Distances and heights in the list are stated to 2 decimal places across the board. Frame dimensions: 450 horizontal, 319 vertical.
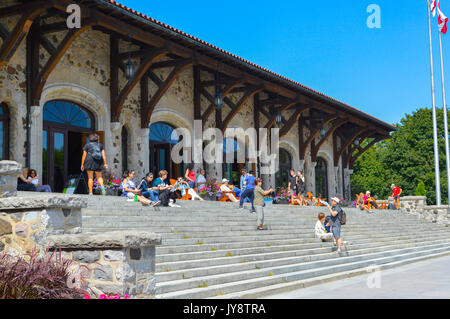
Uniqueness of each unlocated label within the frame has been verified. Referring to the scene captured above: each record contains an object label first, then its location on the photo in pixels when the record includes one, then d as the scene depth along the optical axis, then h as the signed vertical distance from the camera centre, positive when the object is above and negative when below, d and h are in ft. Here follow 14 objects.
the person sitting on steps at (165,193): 38.47 +1.04
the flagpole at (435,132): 78.38 +10.51
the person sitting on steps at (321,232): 40.60 -2.15
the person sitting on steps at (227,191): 55.38 +1.58
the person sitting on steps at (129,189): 39.42 +1.45
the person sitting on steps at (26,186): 36.65 +1.69
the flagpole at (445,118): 78.02 +12.95
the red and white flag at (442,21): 76.79 +26.31
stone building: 41.65 +11.99
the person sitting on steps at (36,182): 37.93 +2.07
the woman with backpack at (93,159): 37.06 +3.50
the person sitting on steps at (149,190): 39.31 +1.31
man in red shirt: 79.67 +1.00
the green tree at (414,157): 128.77 +11.47
